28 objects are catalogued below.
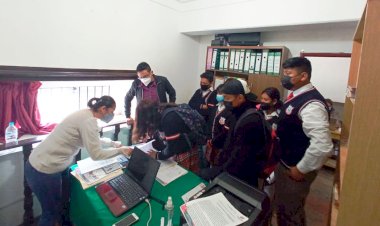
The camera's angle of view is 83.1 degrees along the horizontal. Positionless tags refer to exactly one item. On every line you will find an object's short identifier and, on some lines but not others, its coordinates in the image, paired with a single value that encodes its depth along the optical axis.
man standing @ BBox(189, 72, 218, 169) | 2.84
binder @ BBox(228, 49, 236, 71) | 3.09
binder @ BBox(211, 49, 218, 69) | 3.30
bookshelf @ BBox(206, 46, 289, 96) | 2.71
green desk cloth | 1.16
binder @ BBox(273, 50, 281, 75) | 2.68
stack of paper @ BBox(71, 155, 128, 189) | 1.48
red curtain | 1.93
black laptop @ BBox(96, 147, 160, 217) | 1.24
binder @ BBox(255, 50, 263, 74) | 2.85
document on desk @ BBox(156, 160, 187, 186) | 1.47
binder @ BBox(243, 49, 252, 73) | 2.94
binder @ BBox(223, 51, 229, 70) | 3.18
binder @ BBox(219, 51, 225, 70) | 3.23
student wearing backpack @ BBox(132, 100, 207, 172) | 1.54
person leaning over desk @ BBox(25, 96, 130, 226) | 1.52
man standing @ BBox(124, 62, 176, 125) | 2.74
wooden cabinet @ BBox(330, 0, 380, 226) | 0.79
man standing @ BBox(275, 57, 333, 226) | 1.39
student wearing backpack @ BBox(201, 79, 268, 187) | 1.30
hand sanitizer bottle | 1.11
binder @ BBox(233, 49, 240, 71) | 3.05
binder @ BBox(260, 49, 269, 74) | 2.78
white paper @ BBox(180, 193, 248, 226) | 0.89
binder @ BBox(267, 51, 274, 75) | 2.74
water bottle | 1.93
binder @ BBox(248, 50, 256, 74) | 2.90
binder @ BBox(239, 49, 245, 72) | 2.99
